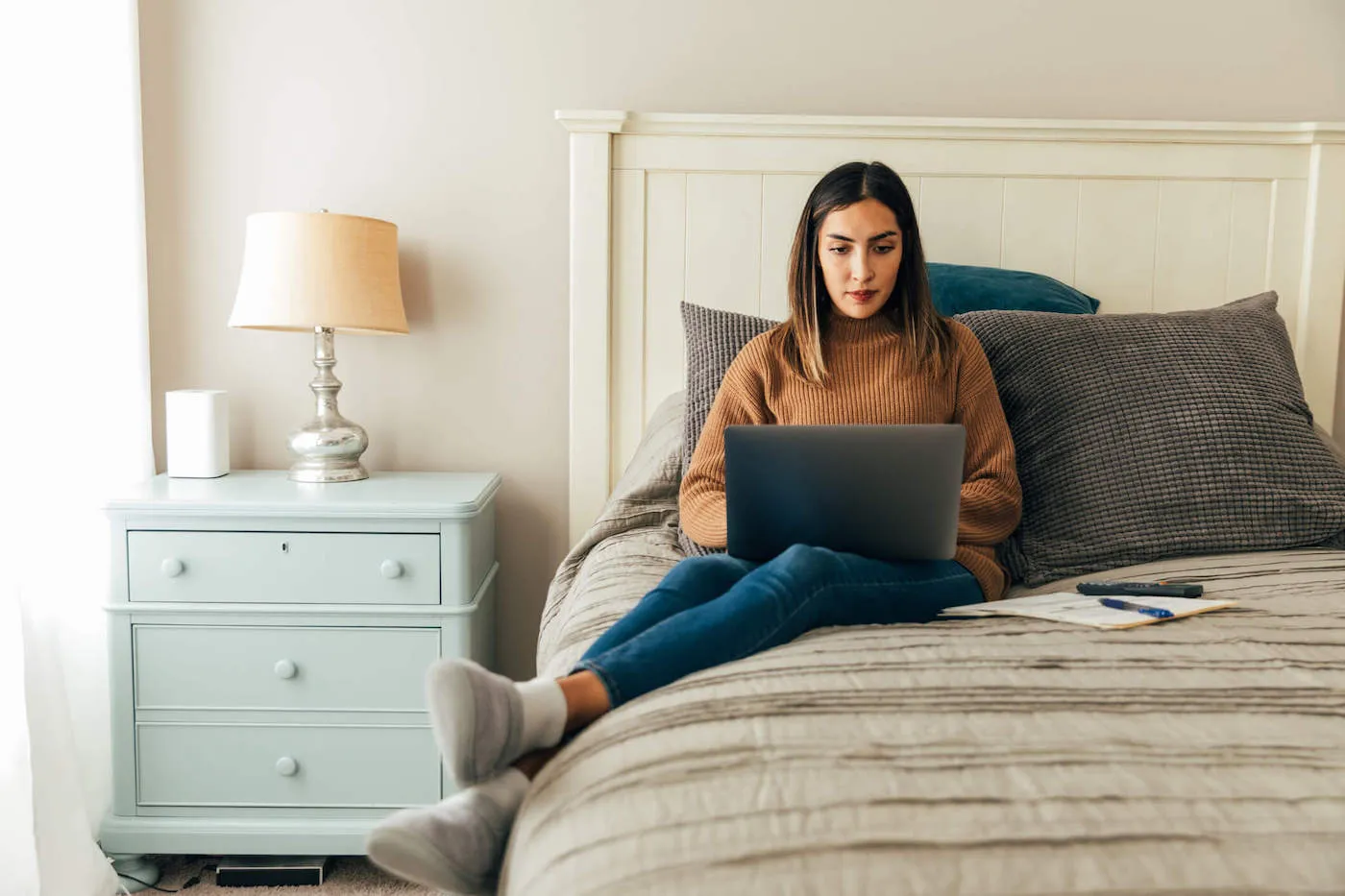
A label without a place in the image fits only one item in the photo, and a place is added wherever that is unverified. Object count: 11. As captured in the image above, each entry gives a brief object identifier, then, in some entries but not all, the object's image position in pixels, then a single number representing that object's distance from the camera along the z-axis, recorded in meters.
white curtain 1.62
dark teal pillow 1.83
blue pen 1.06
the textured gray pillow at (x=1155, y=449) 1.44
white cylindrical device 1.96
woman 0.79
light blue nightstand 1.77
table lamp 1.85
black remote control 1.17
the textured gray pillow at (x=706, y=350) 1.67
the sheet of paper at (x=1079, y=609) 1.04
